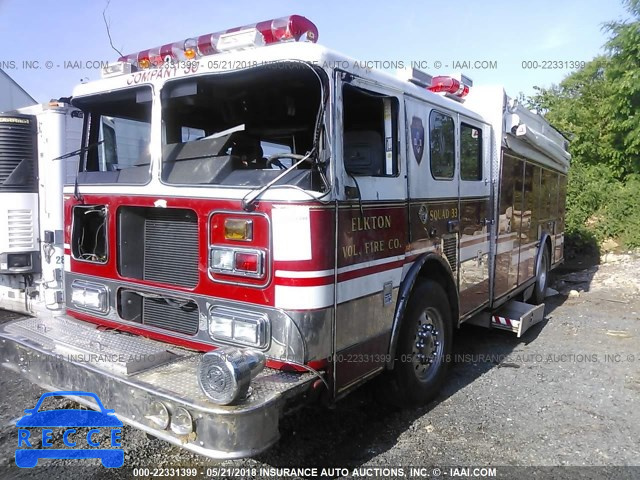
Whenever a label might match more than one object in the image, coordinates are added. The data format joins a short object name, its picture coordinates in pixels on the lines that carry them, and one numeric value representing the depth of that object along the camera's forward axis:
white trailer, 5.97
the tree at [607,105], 15.09
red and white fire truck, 2.77
